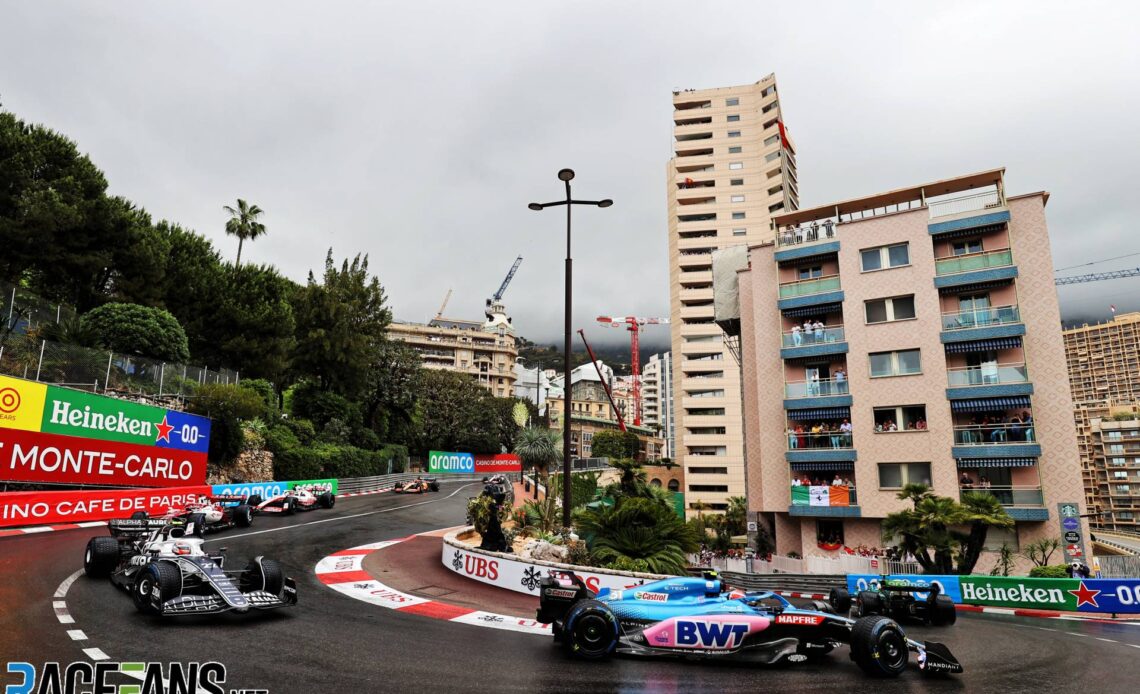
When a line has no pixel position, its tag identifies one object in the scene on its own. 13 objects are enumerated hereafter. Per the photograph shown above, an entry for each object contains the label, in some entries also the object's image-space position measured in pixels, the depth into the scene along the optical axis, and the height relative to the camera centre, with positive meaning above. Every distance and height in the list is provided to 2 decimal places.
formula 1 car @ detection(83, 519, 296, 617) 8.91 -2.10
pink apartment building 25.12 +3.99
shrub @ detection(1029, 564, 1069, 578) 19.12 -3.64
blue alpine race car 8.09 -2.42
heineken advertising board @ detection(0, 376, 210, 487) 19.92 +0.20
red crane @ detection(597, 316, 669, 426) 178.50 +37.24
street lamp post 14.35 +2.85
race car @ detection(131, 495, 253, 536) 16.64 -2.04
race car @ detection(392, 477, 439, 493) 45.12 -2.79
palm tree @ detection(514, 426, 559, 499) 58.12 +0.37
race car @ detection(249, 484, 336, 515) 26.48 -2.46
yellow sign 19.50 +1.35
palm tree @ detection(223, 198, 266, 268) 57.62 +21.00
